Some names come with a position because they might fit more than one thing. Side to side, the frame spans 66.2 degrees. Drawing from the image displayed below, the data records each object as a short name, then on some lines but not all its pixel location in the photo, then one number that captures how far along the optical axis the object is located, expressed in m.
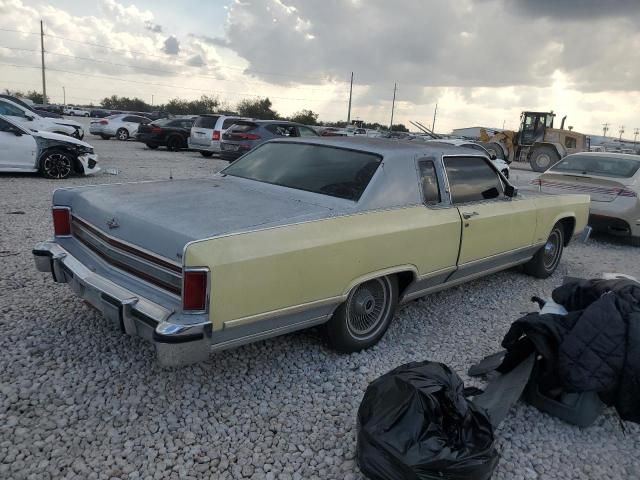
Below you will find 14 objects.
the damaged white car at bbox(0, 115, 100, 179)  9.28
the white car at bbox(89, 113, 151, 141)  22.73
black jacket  2.65
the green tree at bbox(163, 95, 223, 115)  69.31
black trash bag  2.07
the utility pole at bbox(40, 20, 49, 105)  52.38
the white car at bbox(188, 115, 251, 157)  16.38
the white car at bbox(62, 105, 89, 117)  54.00
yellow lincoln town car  2.51
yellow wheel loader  21.08
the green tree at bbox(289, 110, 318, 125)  61.06
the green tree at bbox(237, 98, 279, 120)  62.78
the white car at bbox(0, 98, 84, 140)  13.30
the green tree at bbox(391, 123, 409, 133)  71.85
